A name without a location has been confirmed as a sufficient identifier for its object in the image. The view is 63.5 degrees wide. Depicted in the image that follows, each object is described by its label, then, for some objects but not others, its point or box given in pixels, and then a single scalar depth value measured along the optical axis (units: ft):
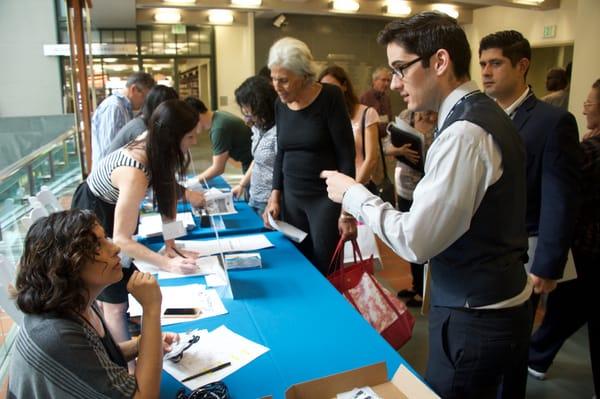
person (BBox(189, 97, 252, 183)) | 11.12
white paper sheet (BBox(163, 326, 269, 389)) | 3.90
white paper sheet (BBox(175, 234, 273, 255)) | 6.99
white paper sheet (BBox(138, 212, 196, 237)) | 7.73
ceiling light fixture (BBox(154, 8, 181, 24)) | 19.52
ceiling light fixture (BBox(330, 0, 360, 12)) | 19.85
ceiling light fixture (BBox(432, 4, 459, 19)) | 21.75
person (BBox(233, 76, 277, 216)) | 8.96
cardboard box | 3.21
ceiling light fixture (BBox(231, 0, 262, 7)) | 18.24
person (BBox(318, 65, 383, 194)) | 9.48
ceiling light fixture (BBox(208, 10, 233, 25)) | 19.90
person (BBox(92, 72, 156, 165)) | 12.42
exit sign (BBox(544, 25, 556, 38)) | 20.26
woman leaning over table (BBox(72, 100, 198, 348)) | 5.50
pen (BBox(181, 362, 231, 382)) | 3.87
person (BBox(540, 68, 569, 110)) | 16.41
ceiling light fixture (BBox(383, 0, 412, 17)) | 20.94
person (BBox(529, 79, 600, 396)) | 6.42
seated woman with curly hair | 3.11
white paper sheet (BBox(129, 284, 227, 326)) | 4.98
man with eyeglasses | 3.30
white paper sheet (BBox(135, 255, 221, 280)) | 5.97
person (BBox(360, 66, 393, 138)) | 14.79
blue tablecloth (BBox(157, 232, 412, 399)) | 3.88
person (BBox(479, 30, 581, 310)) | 5.29
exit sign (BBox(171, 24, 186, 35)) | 21.91
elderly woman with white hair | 7.02
